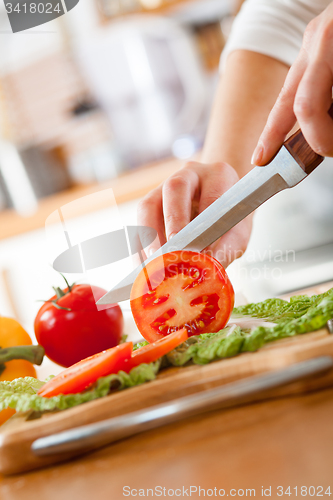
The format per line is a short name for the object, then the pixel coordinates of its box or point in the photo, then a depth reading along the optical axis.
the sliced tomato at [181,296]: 0.68
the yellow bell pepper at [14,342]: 0.81
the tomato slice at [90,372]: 0.55
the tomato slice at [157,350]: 0.56
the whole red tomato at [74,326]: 0.86
